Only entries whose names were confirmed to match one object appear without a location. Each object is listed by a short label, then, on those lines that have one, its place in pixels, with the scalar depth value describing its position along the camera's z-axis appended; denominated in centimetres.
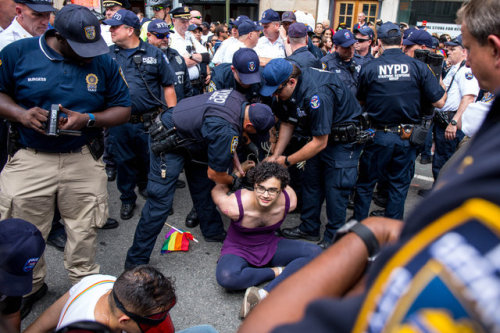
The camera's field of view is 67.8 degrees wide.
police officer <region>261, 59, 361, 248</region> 322
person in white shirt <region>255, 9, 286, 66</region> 595
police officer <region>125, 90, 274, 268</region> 284
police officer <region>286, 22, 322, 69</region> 471
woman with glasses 300
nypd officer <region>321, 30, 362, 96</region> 482
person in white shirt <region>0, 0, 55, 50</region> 315
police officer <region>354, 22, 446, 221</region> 358
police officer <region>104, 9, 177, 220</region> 398
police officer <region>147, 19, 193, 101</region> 477
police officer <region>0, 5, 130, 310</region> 227
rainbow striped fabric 356
